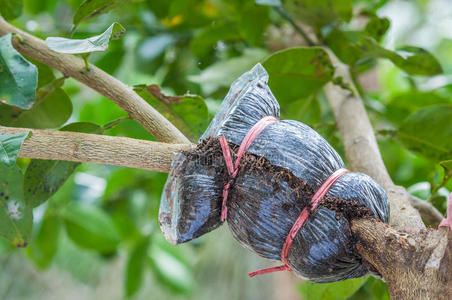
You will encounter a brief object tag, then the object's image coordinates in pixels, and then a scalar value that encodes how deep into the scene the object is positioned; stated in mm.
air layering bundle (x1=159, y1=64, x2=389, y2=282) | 832
